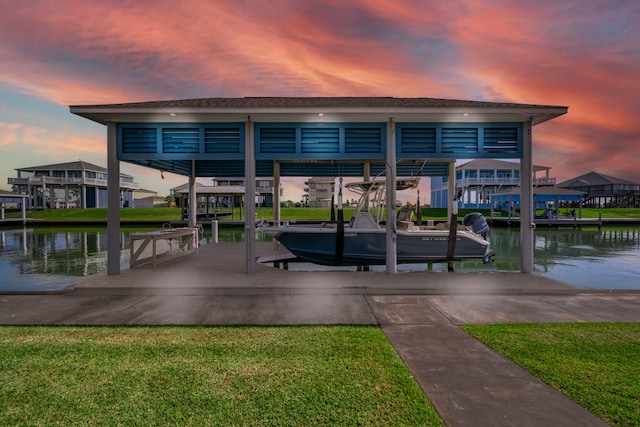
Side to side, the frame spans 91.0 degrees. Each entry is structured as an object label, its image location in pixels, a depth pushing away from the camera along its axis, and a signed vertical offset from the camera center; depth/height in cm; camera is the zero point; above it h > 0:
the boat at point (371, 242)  895 -95
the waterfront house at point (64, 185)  4909 +399
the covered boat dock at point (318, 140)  723 +164
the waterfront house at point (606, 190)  6384 +400
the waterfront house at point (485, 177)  4285 +456
